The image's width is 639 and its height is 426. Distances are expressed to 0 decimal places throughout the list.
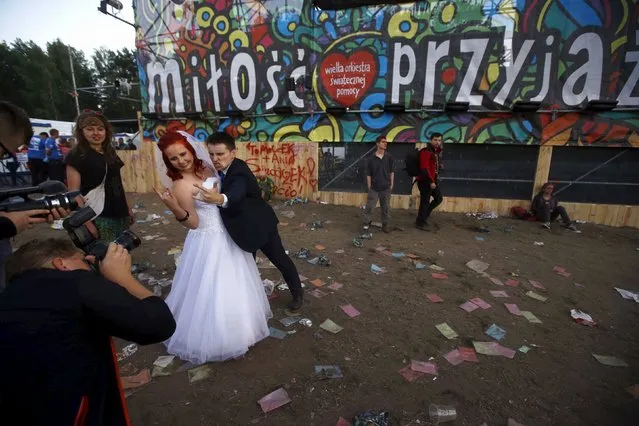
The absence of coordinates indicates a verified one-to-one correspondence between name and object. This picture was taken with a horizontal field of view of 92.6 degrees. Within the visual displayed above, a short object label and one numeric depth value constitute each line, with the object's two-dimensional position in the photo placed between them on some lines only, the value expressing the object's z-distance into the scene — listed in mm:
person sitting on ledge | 7238
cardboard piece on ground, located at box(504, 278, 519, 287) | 4383
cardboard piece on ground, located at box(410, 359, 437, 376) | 2729
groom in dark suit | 2473
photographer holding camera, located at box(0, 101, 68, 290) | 1862
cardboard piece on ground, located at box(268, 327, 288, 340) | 3160
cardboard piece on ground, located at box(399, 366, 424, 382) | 2646
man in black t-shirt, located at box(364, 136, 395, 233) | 6500
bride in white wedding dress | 2479
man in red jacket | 6364
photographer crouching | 989
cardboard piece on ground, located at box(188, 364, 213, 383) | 2605
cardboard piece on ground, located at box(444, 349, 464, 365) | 2857
